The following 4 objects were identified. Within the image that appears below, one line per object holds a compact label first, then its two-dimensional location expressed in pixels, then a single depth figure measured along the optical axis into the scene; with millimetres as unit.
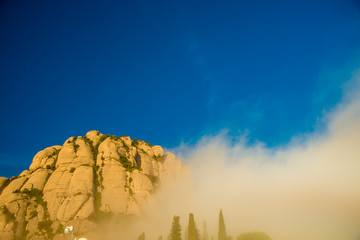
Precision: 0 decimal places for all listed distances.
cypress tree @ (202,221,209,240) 114838
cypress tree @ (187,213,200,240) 91169
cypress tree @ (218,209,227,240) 102375
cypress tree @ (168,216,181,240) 86800
